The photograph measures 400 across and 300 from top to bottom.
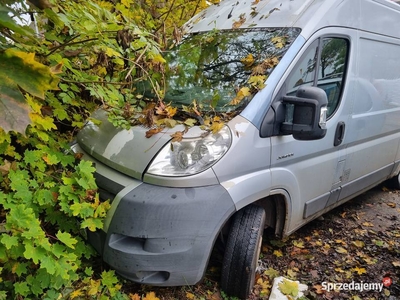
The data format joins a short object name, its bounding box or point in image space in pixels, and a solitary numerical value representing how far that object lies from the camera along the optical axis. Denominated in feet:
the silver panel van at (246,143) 6.46
